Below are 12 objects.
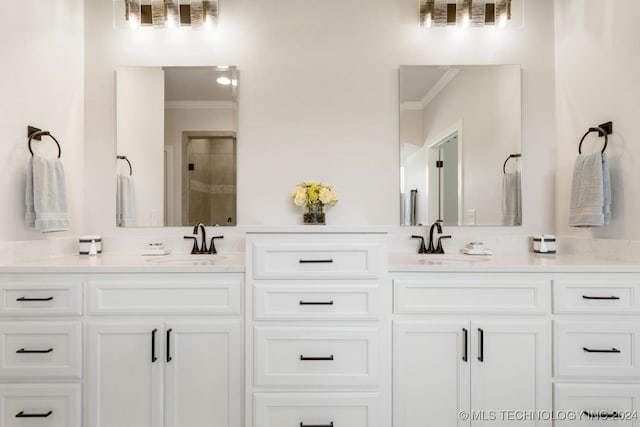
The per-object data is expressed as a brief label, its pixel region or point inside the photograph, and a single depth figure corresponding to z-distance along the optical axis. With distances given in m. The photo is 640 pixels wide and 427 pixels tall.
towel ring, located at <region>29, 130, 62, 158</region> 1.93
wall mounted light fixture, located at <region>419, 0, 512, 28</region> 2.32
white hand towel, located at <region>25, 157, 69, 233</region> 1.88
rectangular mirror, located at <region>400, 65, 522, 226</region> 2.30
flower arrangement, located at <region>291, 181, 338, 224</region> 2.19
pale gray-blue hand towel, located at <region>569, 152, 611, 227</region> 1.88
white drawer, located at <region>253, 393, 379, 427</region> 1.66
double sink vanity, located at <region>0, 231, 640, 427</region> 1.66
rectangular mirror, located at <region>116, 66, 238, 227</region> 2.32
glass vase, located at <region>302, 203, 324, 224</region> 2.21
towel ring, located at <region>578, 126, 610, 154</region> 1.95
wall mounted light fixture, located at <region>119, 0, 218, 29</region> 2.32
